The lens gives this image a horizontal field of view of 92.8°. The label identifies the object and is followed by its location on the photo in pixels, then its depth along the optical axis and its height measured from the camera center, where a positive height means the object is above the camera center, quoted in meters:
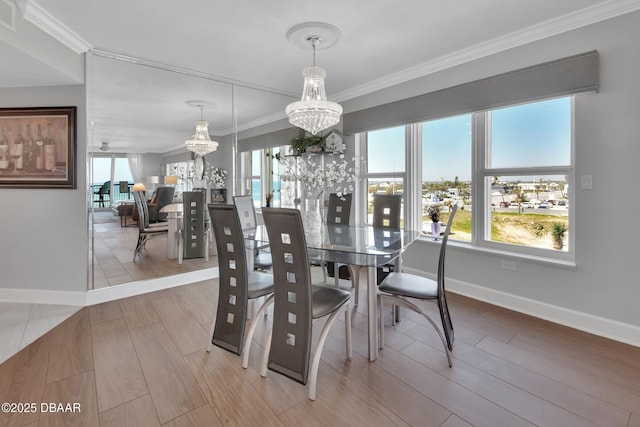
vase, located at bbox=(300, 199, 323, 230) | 2.94 -0.07
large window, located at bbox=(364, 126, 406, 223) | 4.04 +0.67
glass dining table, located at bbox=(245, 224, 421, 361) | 2.03 -0.26
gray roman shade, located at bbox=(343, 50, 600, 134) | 2.42 +1.15
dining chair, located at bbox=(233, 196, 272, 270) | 2.97 -0.08
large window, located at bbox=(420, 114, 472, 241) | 3.39 +0.48
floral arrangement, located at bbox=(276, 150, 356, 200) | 4.59 +0.62
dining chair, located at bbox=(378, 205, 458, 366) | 2.04 -0.56
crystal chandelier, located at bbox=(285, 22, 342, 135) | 2.54 +0.92
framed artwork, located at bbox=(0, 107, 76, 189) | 3.04 +0.65
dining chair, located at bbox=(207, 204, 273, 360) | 2.03 -0.54
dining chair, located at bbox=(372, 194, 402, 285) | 3.22 -0.02
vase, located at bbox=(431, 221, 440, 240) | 3.64 -0.21
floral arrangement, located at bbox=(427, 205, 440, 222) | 3.66 -0.02
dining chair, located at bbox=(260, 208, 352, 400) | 1.73 -0.58
